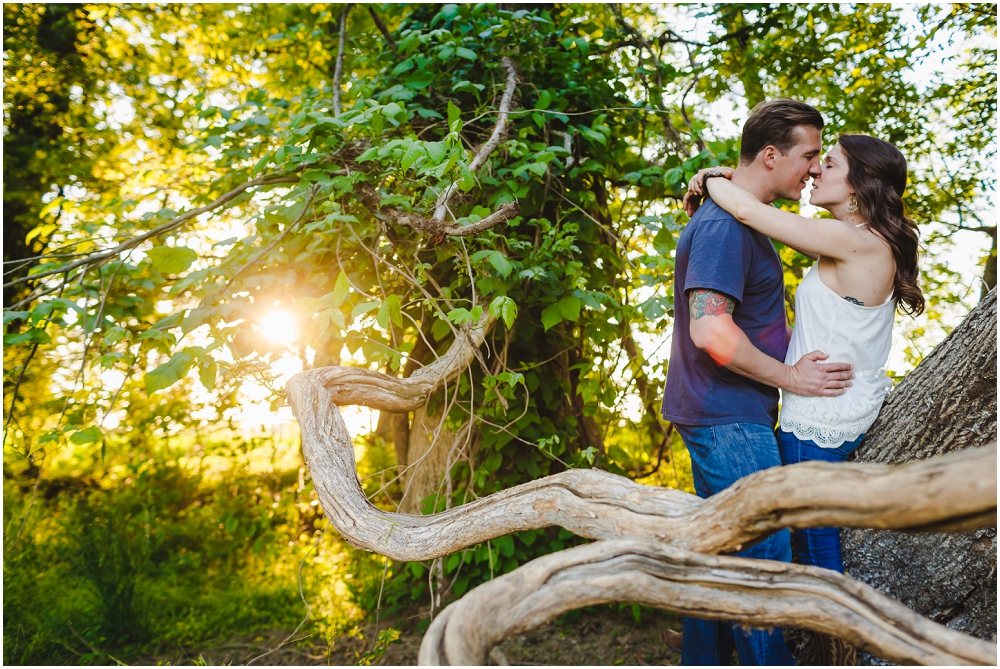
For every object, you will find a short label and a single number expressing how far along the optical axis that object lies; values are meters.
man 1.68
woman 1.70
